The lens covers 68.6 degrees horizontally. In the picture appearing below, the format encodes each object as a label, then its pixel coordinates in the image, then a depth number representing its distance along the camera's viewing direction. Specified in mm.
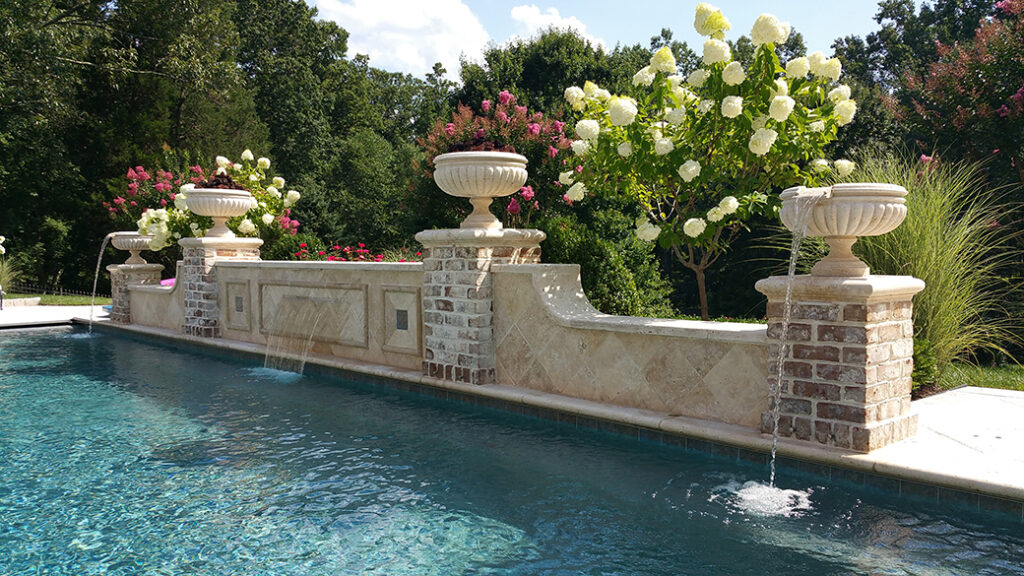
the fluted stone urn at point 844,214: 4457
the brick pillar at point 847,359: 4469
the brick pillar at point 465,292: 6855
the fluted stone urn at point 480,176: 6680
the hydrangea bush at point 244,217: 11364
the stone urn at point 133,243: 12672
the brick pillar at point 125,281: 12812
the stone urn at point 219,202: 10234
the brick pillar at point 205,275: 10531
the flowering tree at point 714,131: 5375
